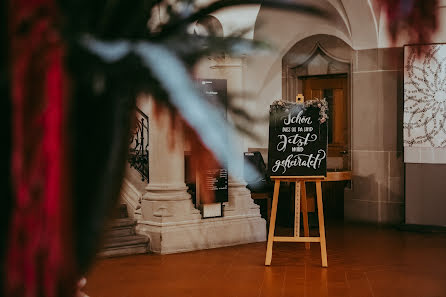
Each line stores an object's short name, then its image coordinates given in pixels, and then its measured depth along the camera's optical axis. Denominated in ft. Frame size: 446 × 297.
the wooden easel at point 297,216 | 21.79
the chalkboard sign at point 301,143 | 22.76
